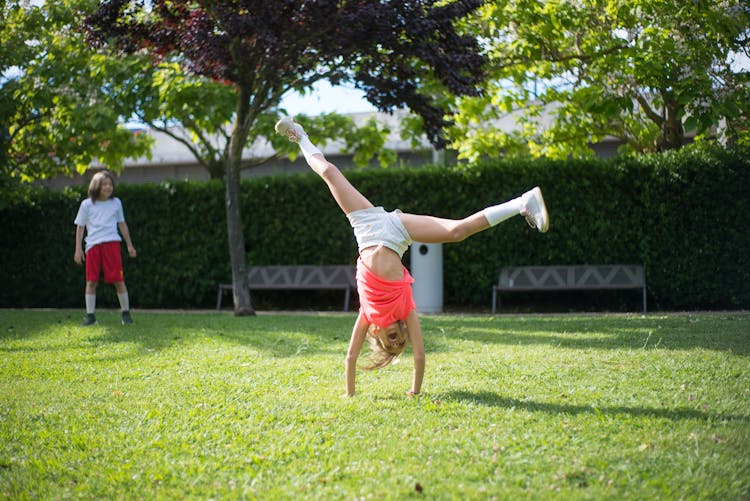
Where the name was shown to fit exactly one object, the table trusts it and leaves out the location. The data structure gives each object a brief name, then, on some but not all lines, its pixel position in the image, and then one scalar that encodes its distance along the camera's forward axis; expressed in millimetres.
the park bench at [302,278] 13820
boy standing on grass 9898
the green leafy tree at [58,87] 13773
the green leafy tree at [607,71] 9797
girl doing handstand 4758
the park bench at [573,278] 12117
